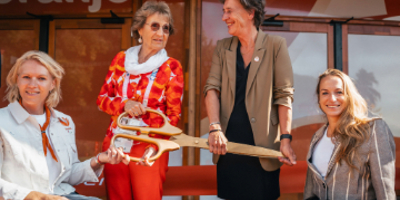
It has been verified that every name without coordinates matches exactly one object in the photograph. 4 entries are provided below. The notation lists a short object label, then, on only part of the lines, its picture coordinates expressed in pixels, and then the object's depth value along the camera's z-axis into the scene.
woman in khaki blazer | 1.84
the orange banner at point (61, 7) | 3.42
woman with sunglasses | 1.91
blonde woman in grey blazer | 1.69
